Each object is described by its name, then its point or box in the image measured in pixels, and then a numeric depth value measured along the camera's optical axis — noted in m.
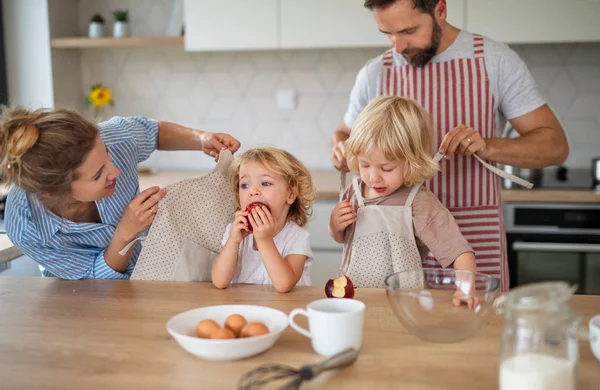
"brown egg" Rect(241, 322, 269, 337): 1.11
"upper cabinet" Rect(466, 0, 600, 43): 2.79
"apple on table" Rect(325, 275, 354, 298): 1.35
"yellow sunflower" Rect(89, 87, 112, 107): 3.44
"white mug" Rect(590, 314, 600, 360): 1.03
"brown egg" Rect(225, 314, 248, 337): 1.14
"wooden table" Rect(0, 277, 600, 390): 1.03
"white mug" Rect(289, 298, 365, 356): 1.06
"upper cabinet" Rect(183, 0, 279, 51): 3.00
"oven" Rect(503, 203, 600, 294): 2.72
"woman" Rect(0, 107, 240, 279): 1.46
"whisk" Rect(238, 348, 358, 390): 0.97
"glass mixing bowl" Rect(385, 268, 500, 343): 1.09
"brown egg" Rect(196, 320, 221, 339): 1.12
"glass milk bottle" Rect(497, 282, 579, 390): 0.87
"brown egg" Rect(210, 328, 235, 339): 1.10
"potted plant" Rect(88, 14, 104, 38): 3.34
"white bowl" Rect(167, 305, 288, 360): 1.07
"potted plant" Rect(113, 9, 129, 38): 3.30
